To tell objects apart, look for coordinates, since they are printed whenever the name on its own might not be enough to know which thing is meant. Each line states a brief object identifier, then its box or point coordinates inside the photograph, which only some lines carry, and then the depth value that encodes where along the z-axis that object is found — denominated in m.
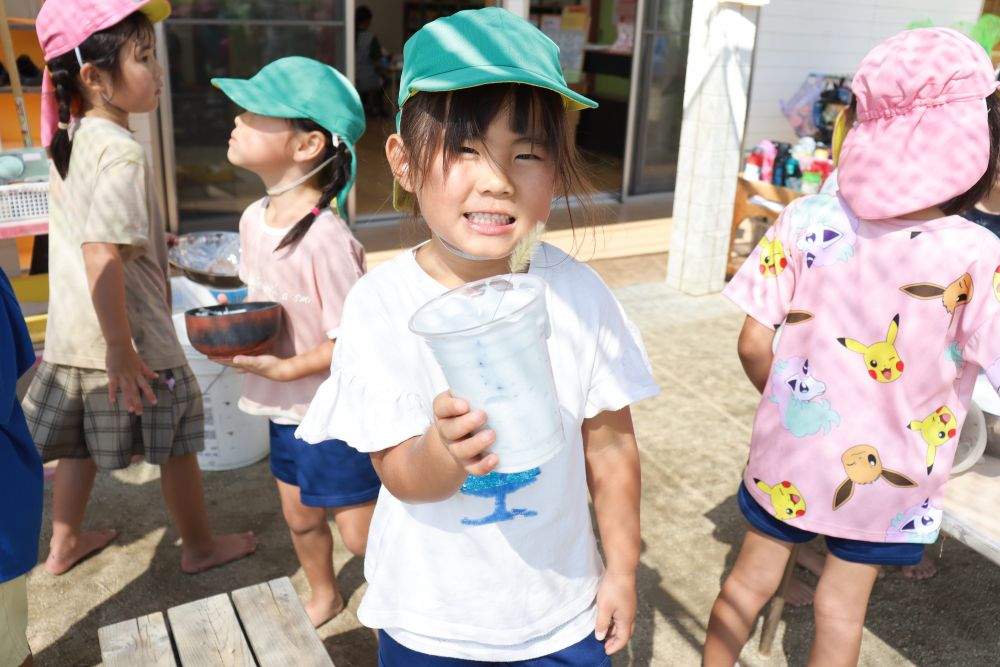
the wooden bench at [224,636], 1.96
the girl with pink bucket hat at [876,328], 1.83
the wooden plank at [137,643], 1.93
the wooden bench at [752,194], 5.96
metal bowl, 3.18
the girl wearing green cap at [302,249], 2.33
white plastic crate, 3.89
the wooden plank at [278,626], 1.97
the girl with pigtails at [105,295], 2.47
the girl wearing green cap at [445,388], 1.32
